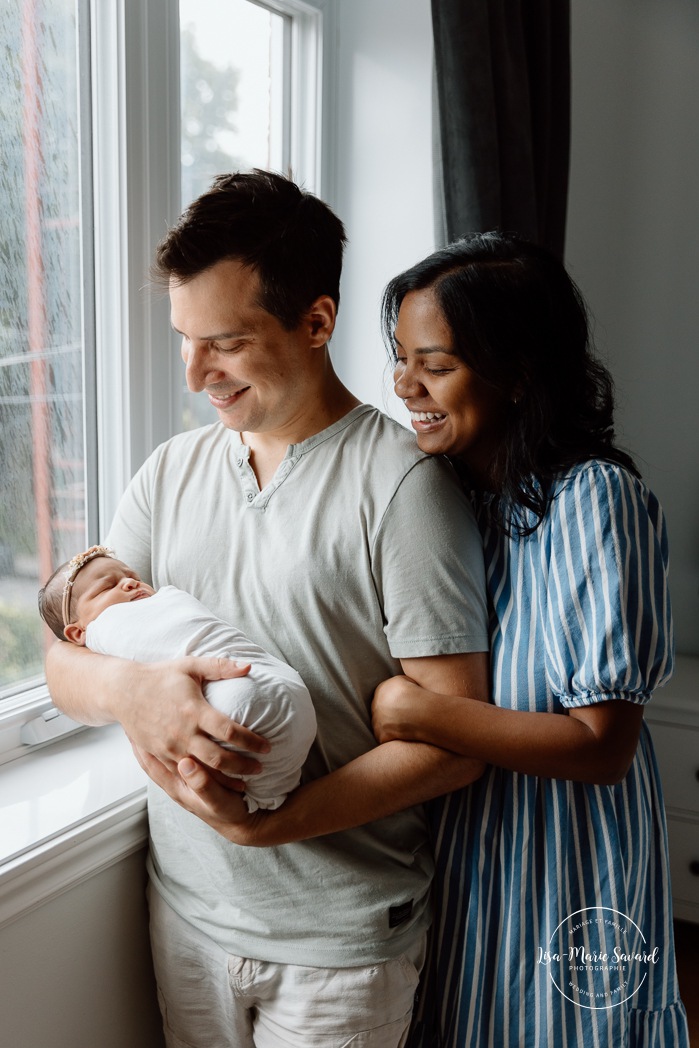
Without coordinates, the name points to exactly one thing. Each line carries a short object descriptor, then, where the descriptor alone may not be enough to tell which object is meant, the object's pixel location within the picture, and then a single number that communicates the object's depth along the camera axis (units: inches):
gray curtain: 67.6
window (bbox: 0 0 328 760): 55.7
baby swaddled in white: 41.1
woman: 44.6
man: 45.4
